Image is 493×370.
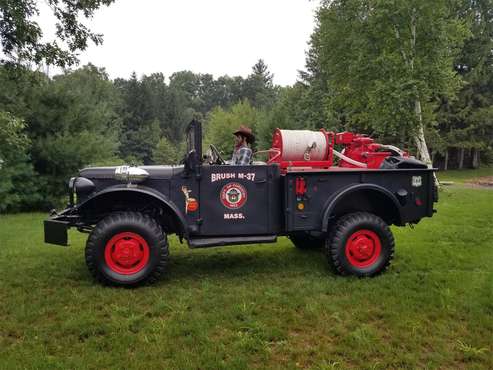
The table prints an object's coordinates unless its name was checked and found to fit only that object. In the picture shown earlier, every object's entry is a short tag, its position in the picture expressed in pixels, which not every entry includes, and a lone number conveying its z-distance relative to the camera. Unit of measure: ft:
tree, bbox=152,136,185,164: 192.20
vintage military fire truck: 16.75
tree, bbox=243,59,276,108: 319.08
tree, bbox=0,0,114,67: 30.40
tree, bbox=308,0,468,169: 57.47
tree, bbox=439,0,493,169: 116.16
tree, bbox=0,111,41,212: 47.97
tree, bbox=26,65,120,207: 55.31
